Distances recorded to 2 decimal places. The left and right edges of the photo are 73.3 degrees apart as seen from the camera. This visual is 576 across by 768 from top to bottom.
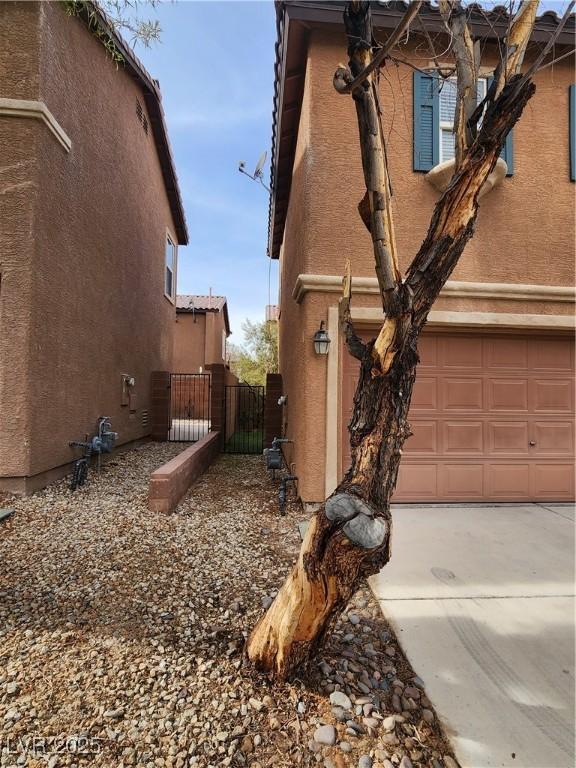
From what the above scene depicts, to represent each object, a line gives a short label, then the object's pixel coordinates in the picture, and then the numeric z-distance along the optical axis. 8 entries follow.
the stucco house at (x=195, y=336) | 19.56
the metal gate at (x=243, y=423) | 10.50
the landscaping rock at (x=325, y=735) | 1.81
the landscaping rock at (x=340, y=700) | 2.00
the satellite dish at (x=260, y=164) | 8.97
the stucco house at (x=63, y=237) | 4.96
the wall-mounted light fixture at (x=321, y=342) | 4.94
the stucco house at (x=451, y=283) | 5.07
